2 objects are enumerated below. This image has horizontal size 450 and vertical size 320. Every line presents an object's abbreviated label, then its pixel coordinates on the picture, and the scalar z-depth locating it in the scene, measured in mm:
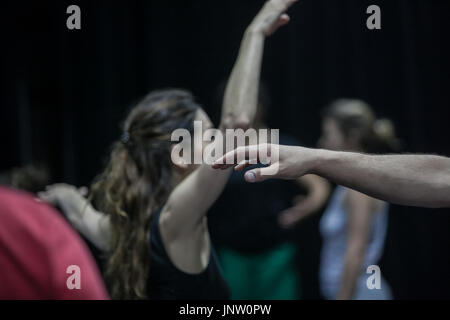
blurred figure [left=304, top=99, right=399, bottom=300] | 3697
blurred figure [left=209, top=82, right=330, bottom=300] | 3935
